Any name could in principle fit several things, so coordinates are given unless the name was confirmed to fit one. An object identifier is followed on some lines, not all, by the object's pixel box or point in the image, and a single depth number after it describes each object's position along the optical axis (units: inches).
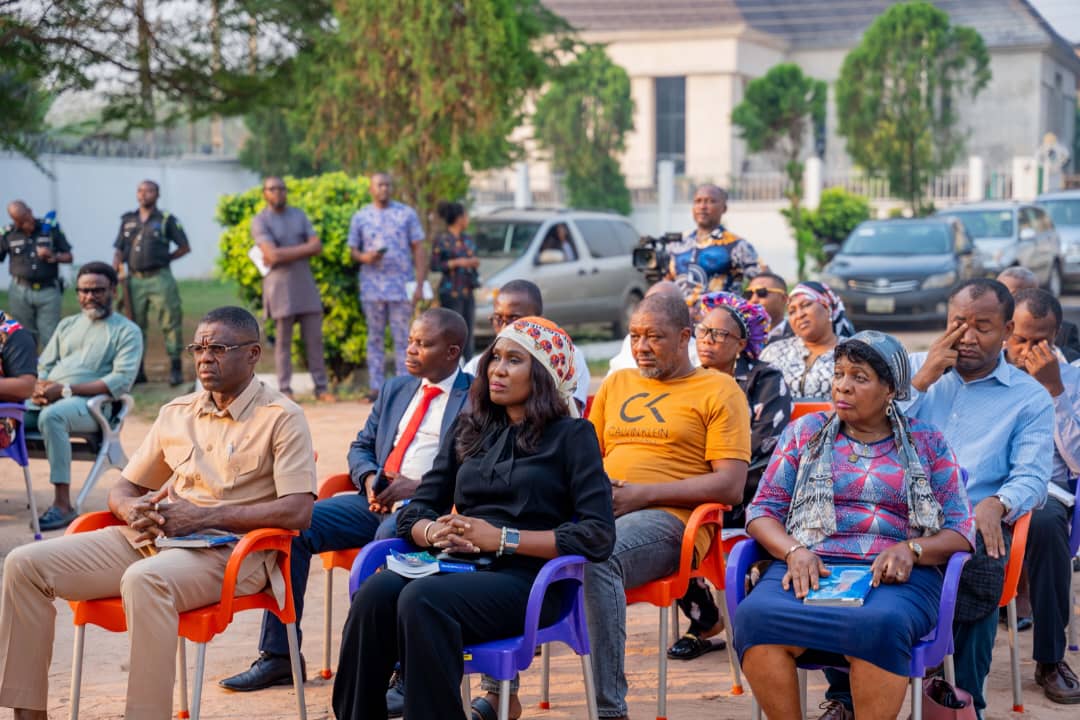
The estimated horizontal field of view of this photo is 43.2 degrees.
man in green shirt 312.2
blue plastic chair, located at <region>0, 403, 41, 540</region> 288.4
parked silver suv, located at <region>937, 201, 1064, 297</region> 813.9
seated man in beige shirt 174.6
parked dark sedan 710.5
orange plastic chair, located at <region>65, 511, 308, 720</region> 178.7
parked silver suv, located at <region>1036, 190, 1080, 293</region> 930.1
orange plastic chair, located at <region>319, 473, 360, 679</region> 218.5
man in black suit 212.2
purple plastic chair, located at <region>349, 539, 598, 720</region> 164.9
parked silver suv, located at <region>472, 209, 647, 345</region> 625.9
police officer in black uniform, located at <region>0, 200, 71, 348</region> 491.8
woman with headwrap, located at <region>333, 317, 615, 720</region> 163.2
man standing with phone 491.5
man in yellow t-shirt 197.0
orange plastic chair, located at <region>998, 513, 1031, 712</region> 189.0
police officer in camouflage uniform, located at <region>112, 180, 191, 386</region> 511.5
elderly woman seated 165.0
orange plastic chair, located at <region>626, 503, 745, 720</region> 193.2
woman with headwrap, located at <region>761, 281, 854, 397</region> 260.8
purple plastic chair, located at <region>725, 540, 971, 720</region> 163.5
